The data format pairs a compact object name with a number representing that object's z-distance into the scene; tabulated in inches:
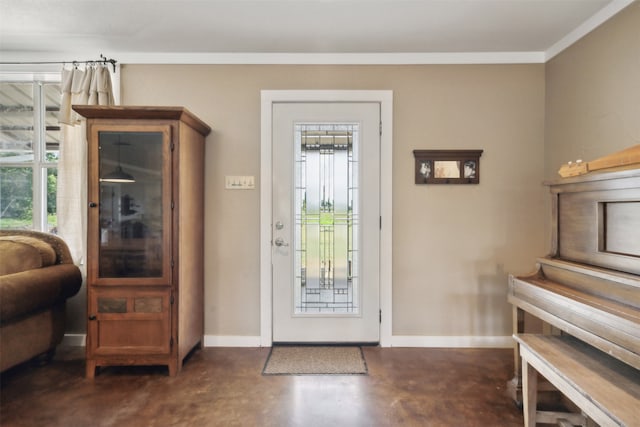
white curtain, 105.3
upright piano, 53.7
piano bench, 46.7
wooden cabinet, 90.1
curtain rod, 108.3
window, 114.2
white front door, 110.5
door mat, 94.8
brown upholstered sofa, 84.4
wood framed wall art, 109.6
